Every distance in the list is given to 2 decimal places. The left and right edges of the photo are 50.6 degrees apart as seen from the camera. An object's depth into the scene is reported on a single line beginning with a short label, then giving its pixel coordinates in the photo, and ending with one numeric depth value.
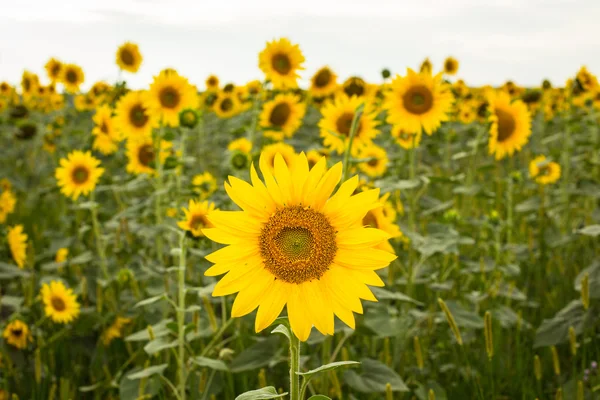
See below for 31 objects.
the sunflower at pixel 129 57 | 5.62
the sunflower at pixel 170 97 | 4.03
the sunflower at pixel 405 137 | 3.29
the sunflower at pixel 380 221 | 2.53
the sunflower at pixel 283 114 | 5.06
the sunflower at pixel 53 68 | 7.88
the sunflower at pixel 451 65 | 7.92
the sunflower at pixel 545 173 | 4.91
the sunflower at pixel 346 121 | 3.79
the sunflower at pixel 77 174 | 3.98
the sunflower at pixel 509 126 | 3.90
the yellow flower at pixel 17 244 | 3.75
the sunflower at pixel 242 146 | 3.97
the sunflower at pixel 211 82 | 9.02
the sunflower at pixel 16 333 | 2.96
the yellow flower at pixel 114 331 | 3.17
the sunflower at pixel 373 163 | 4.08
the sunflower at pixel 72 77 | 7.27
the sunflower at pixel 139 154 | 4.36
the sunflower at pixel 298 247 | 1.42
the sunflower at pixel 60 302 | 3.25
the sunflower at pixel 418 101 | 3.40
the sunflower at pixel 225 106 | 7.13
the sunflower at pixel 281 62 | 4.62
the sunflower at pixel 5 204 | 4.42
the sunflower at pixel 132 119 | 4.25
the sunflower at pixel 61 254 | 4.07
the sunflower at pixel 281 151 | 3.60
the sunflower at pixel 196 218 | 2.49
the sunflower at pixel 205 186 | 3.92
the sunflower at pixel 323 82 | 6.08
